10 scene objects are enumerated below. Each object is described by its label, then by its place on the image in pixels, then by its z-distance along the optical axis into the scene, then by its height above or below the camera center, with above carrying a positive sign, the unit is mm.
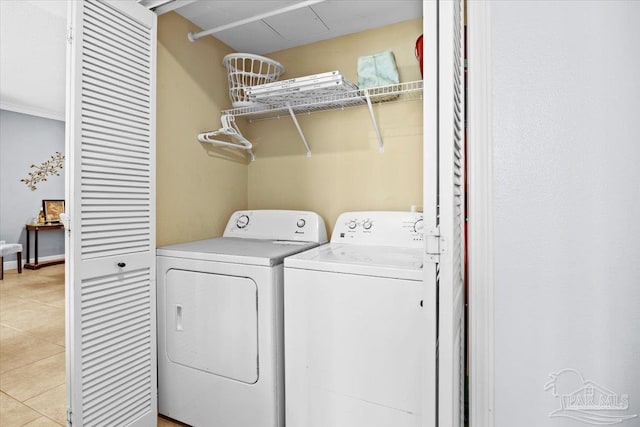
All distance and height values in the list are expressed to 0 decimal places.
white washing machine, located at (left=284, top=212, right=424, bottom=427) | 1329 -515
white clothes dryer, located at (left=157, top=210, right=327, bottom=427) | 1592 -586
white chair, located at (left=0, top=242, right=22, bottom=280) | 4746 -514
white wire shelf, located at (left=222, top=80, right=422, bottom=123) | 1991 +710
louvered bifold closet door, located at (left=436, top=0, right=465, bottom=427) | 951 +20
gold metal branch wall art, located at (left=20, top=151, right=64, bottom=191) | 5812 +771
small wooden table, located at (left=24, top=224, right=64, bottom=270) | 5531 -354
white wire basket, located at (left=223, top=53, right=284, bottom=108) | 2182 +953
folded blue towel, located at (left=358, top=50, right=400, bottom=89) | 1938 +829
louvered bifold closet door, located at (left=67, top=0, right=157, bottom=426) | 1420 -2
